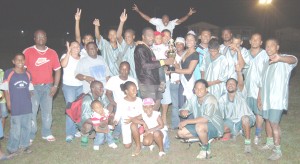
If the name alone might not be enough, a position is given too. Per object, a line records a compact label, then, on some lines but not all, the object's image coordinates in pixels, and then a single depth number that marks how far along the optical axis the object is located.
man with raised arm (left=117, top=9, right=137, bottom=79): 7.14
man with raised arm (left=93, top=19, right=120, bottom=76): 7.19
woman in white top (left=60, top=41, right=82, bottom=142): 6.80
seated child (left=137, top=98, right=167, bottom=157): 6.06
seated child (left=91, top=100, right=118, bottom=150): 6.35
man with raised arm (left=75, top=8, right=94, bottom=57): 7.46
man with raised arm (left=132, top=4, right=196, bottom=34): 10.88
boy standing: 5.78
